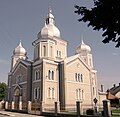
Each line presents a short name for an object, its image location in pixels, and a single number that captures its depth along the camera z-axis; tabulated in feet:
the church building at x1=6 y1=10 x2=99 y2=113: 66.20
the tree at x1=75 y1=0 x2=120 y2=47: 15.84
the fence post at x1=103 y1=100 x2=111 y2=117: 33.51
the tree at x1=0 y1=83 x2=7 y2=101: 121.23
